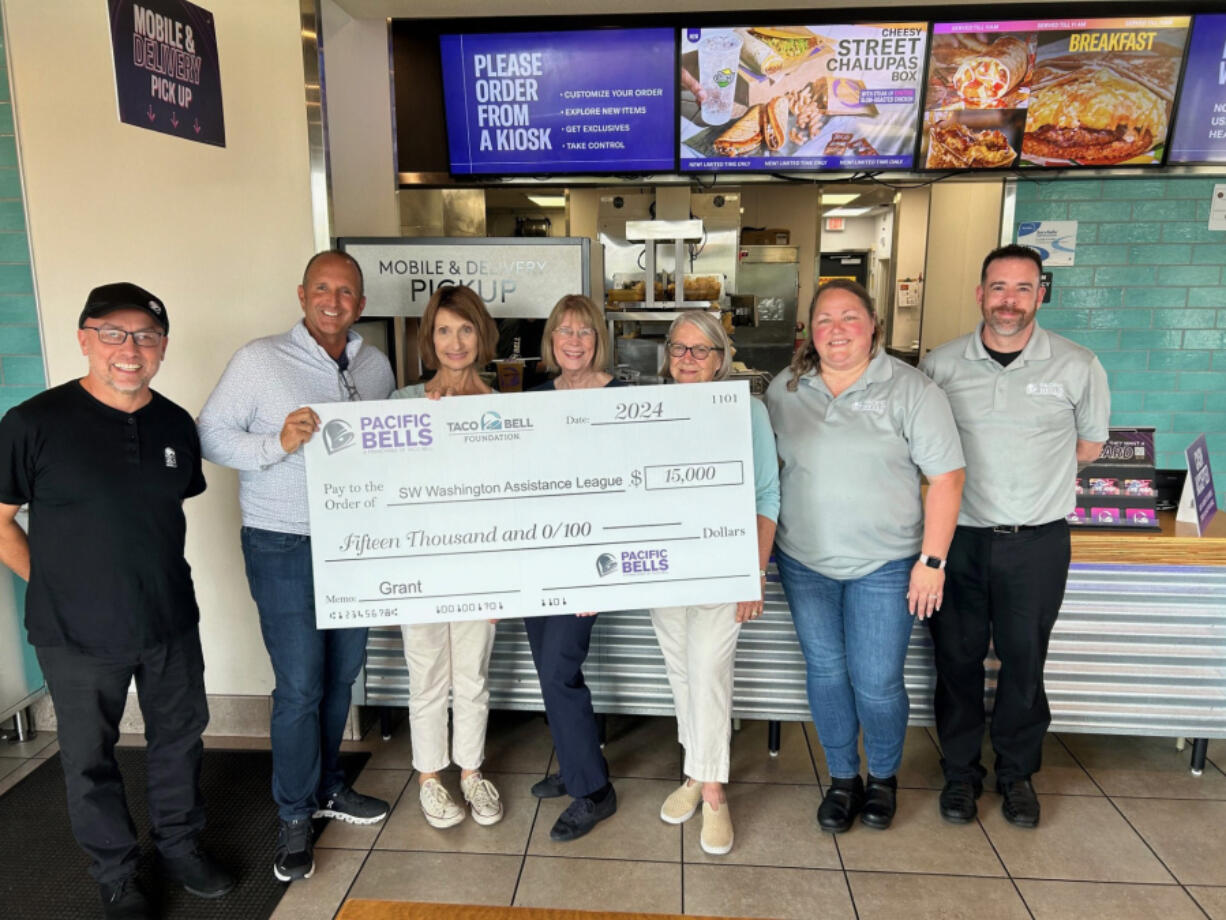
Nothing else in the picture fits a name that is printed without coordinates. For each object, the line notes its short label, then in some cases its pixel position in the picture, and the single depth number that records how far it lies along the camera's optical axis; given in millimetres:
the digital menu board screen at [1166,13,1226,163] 3787
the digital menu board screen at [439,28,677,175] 3963
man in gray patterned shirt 2330
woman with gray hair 2418
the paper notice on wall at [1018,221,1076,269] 4301
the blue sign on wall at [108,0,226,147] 2086
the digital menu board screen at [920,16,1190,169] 3824
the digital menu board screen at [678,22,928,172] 3891
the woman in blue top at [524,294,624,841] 2484
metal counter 2840
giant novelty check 2320
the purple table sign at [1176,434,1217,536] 2877
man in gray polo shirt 2477
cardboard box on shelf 8172
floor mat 2350
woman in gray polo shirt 2359
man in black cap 2057
